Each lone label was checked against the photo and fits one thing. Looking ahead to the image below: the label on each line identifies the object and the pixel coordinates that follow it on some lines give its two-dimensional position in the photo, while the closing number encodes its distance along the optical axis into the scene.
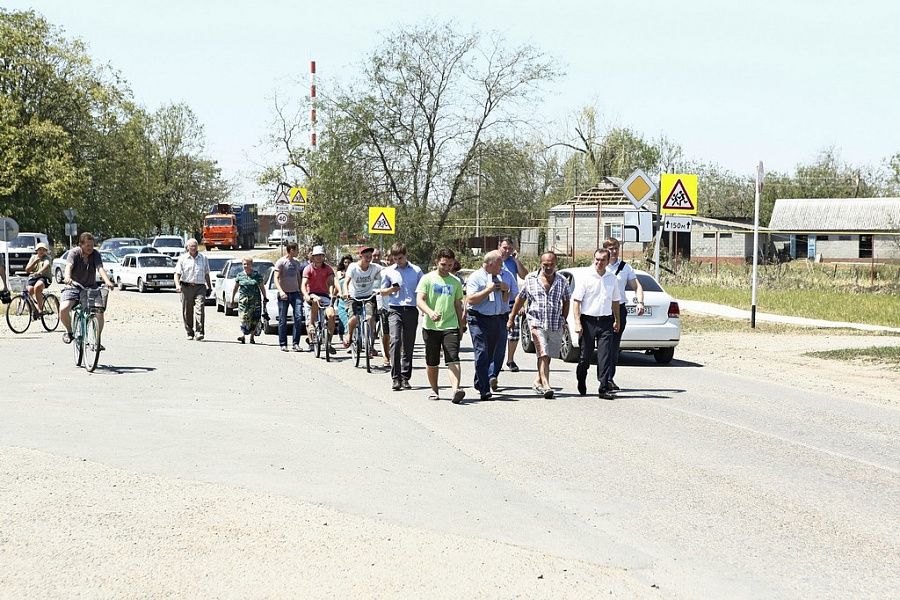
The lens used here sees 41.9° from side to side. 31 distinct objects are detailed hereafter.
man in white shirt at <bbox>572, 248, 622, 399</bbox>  13.81
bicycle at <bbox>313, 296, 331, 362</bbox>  18.50
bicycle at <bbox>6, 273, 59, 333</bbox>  23.08
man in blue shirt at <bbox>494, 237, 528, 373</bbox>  13.81
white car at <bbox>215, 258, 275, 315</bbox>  29.40
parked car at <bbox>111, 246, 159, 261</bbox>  52.95
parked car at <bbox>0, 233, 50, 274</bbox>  45.59
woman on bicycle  23.39
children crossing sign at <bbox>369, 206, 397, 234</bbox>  35.22
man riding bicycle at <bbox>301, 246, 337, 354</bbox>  18.75
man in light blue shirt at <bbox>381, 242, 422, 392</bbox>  14.54
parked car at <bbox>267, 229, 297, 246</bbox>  58.12
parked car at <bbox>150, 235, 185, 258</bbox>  61.22
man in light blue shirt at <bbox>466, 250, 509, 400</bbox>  13.42
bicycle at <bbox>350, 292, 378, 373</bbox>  17.23
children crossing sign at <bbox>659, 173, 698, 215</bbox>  22.31
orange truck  85.44
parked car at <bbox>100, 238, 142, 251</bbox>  59.39
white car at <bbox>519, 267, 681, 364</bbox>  17.80
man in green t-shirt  13.23
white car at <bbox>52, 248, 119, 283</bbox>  46.08
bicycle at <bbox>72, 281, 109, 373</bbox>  15.73
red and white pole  41.88
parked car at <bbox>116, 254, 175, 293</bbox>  43.31
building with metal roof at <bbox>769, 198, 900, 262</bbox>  72.06
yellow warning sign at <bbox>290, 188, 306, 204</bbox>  41.38
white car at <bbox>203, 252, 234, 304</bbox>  33.91
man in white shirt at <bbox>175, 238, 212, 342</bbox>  21.52
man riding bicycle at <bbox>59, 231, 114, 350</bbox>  16.03
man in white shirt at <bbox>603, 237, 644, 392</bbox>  13.91
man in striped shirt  13.70
